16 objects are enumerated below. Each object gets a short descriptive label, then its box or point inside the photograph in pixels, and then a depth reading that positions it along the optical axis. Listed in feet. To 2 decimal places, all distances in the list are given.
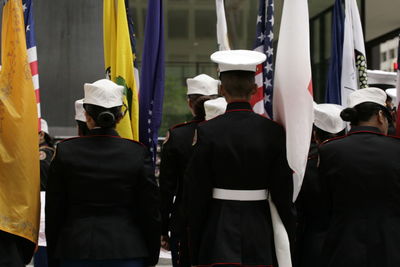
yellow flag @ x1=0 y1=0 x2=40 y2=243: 27.32
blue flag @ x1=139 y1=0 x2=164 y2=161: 35.25
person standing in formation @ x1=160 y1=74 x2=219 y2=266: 34.14
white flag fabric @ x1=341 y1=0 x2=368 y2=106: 46.05
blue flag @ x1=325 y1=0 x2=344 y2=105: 47.15
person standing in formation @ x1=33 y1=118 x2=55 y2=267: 42.68
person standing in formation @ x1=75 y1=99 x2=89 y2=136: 34.79
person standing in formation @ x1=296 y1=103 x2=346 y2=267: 31.13
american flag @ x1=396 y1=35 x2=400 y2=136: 29.50
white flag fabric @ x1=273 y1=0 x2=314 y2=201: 25.77
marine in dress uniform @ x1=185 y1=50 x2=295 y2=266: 25.35
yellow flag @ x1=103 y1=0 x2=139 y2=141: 34.79
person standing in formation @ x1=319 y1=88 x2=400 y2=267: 26.73
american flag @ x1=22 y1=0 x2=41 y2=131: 37.41
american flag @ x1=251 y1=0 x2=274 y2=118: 34.18
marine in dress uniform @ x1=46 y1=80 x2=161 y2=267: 27.47
